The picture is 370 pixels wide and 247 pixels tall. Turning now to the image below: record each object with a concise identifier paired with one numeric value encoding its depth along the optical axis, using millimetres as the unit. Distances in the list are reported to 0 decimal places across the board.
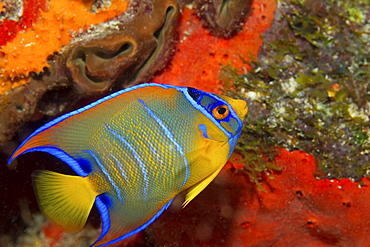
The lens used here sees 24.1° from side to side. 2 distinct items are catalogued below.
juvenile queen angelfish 327
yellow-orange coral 387
